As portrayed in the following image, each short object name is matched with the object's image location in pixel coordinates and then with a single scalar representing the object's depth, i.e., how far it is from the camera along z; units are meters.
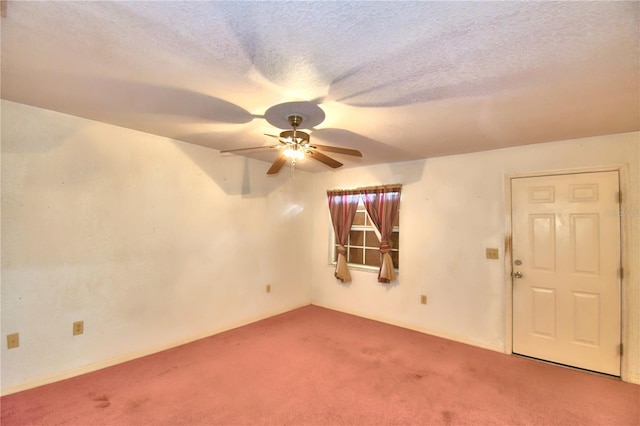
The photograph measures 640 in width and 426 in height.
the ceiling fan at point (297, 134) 2.16
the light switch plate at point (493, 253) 3.27
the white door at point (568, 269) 2.71
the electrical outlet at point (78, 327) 2.53
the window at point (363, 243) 4.36
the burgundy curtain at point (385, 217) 3.99
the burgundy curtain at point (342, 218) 4.46
